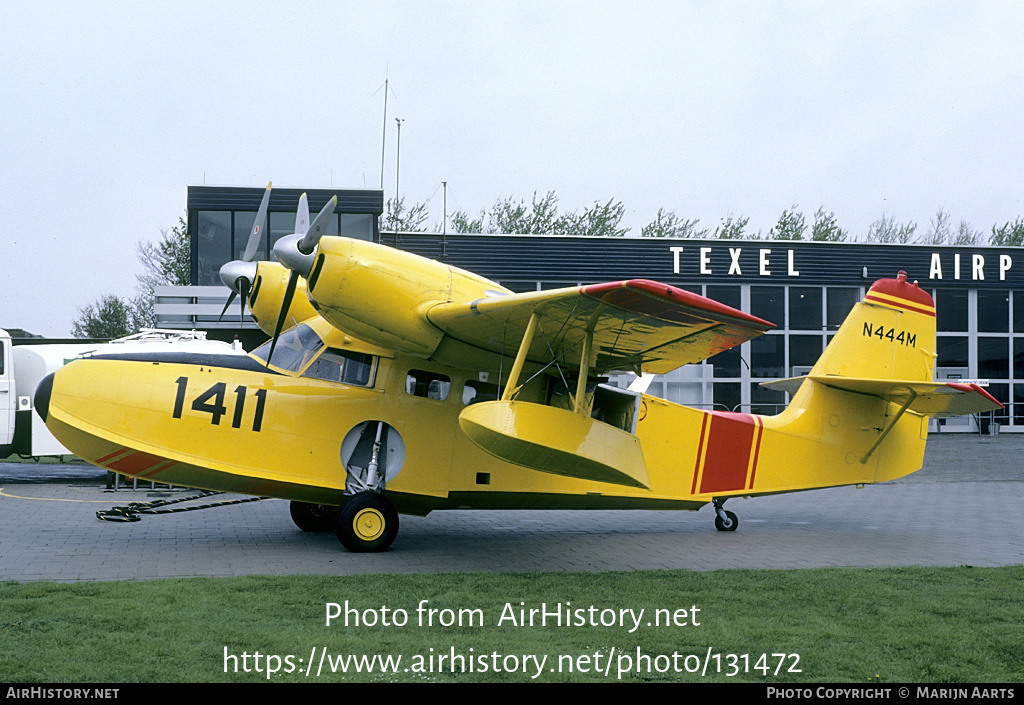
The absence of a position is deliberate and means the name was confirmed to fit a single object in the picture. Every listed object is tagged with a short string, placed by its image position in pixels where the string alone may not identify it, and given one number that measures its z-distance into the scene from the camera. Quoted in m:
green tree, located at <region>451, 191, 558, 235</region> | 49.12
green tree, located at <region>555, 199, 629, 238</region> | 48.81
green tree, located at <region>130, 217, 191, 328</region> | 40.69
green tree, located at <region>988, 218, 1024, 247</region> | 50.03
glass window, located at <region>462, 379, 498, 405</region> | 9.71
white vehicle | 16.33
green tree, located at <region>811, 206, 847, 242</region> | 51.00
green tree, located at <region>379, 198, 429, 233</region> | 42.96
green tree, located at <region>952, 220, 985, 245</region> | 53.44
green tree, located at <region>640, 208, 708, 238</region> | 50.59
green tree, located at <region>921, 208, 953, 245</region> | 54.26
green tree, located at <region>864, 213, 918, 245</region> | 55.25
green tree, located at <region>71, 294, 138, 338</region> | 46.97
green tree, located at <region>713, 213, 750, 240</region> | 50.25
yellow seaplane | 7.82
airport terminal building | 24.47
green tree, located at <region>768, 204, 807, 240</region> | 51.34
